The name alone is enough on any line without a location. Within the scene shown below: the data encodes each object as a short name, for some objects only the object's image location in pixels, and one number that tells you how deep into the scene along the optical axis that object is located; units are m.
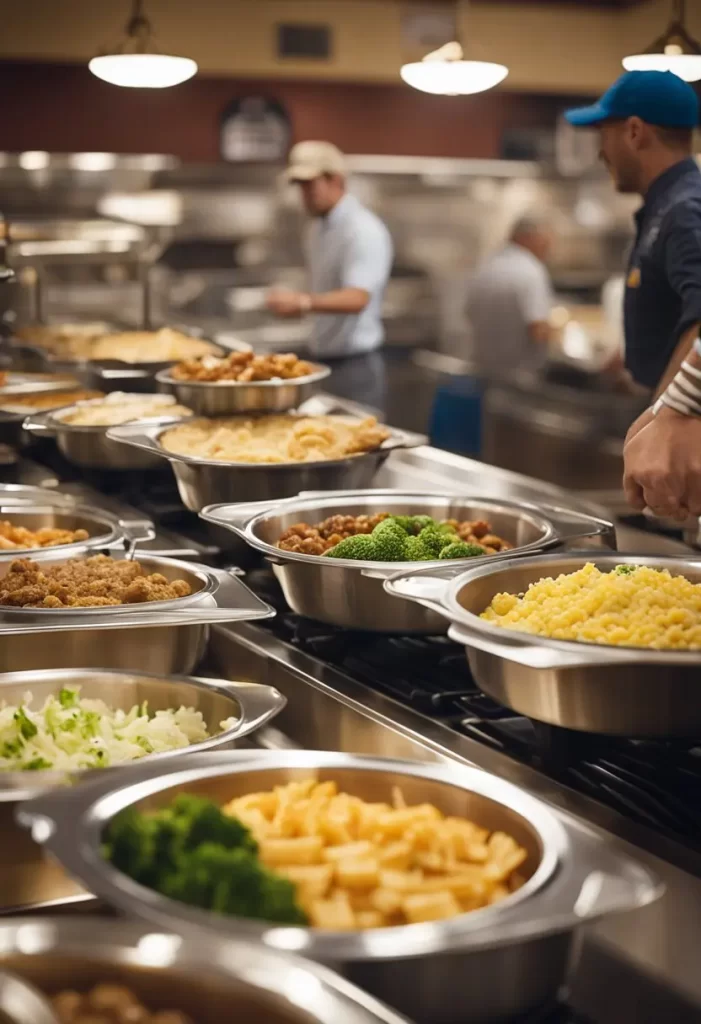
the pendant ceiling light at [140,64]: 4.36
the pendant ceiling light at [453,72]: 4.41
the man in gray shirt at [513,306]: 7.89
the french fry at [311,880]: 1.27
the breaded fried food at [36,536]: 2.69
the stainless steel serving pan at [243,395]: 3.48
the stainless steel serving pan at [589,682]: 1.58
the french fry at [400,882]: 1.28
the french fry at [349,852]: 1.32
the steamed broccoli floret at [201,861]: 1.22
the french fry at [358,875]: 1.28
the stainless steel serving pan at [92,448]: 3.32
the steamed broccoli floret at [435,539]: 2.22
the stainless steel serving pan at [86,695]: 1.54
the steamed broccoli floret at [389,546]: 2.15
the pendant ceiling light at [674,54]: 4.04
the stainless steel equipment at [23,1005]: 1.05
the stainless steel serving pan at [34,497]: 2.96
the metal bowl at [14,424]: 3.63
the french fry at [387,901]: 1.26
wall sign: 9.73
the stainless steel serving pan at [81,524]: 2.54
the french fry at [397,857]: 1.32
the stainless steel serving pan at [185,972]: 1.10
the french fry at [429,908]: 1.25
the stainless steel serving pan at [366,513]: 2.10
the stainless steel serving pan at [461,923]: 1.14
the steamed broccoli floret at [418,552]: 2.17
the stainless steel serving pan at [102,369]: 4.03
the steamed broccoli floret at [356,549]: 2.15
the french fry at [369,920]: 1.24
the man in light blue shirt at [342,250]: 6.32
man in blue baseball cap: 3.92
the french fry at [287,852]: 1.32
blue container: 5.77
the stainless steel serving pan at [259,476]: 2.88
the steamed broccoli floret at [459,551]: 2.19
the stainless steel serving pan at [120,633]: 2.04
